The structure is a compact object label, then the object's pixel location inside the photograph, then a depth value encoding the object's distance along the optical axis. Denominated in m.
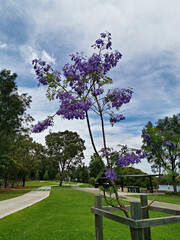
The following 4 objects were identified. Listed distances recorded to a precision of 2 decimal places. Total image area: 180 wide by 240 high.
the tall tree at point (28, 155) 35.53
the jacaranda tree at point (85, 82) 2.96
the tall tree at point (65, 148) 39.75
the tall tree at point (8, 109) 21.56
